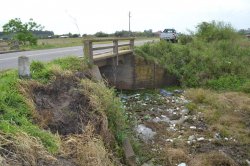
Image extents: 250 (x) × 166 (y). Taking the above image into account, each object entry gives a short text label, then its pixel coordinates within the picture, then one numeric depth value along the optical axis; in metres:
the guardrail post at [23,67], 4.49
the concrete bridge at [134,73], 10.34
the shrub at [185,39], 14.88
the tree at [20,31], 17.04
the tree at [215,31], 15.24
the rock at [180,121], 7.85
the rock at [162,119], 7.94
